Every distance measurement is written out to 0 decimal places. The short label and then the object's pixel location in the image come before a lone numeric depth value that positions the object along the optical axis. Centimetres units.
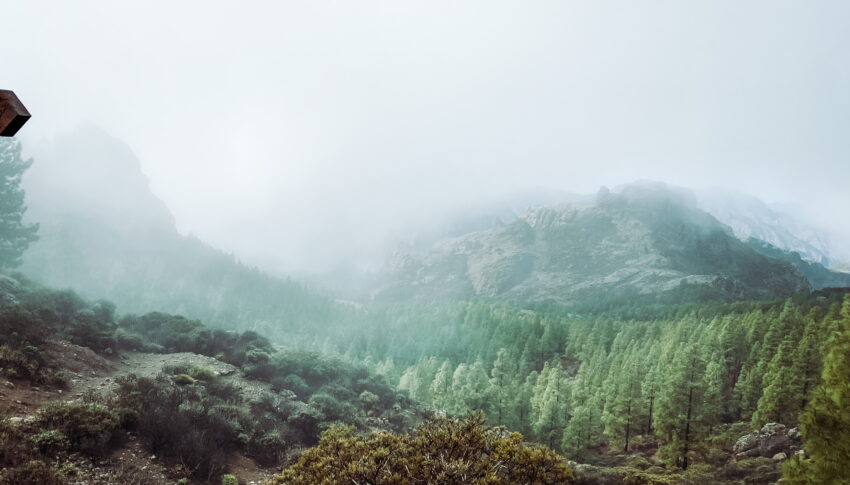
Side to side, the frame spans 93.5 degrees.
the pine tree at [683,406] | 3152
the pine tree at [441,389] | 5458
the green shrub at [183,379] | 2188
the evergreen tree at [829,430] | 1112
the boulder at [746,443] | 3016
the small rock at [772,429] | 2984
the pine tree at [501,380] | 4481
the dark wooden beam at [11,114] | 372
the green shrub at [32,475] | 1000
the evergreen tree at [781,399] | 3259
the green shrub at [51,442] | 1195
